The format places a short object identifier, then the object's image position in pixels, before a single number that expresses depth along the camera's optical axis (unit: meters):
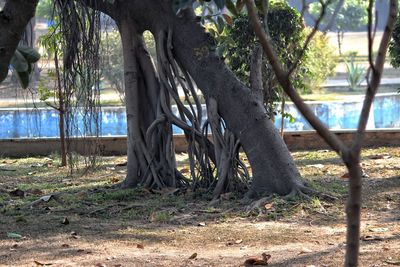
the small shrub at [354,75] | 44.25
